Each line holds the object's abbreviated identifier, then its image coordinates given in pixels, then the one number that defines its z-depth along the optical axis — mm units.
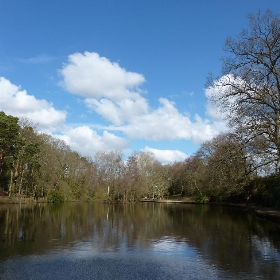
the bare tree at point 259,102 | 19062
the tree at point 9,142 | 37781
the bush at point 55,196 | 53231
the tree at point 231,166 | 19438
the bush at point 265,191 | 34156
